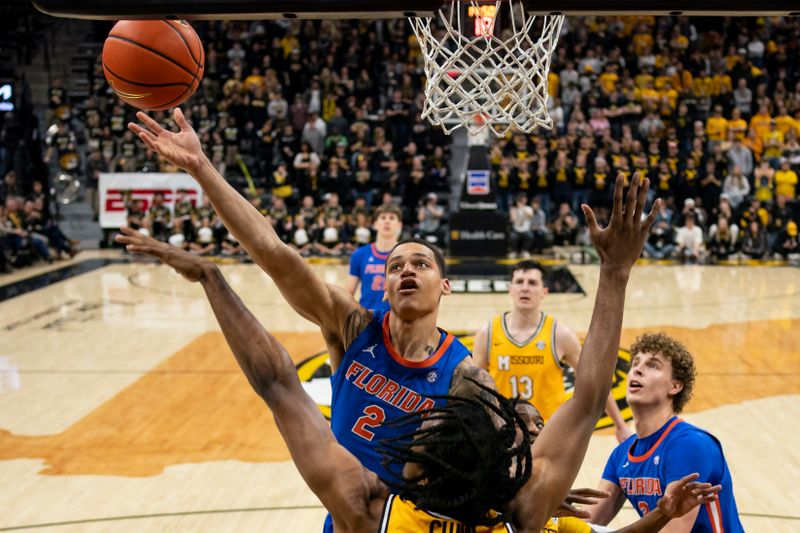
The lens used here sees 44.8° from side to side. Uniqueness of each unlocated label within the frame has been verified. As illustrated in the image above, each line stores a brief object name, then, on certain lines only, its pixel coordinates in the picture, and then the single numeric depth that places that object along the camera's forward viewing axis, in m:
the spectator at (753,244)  15.93
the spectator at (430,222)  16.19
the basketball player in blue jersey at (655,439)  3.50
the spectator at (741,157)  16.89
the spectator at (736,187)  16.44
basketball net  5.06
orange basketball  3.70
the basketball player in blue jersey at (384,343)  3.28
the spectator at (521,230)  16.11
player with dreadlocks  2.07
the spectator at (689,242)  15.63
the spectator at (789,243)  15.95
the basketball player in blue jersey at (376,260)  7.32
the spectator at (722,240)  15.78
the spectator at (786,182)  16.48
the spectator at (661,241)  16.02
